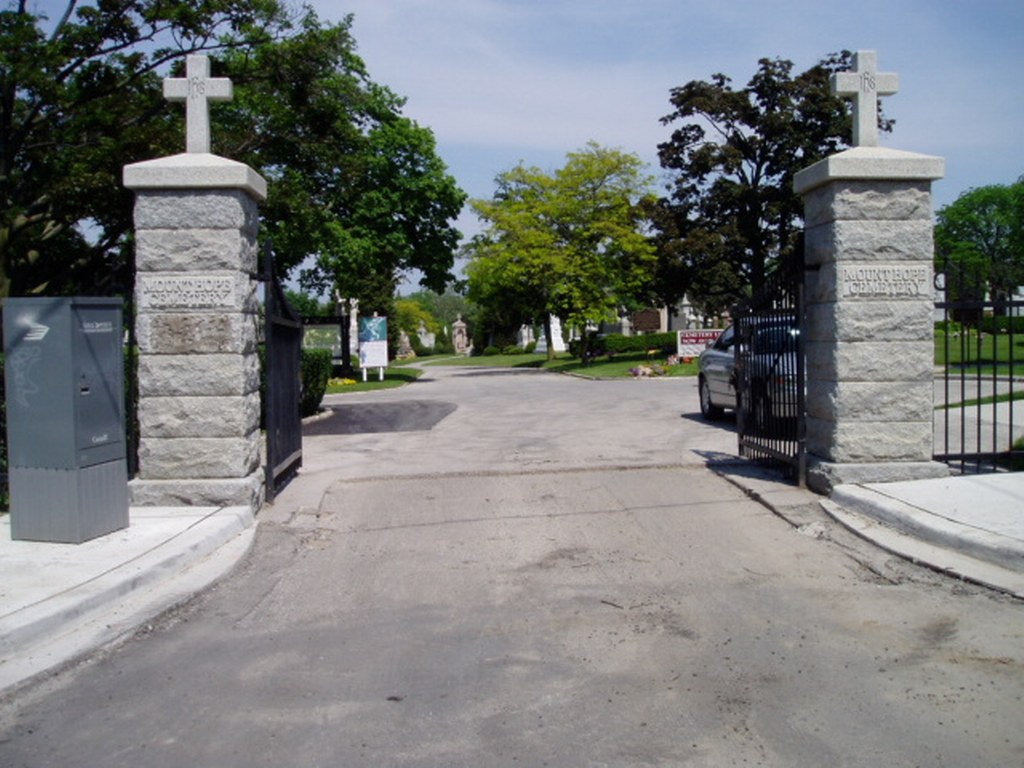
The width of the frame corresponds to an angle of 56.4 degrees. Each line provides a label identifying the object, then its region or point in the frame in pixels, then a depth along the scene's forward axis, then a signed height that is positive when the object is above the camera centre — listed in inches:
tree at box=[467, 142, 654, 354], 1759.4 +190.3
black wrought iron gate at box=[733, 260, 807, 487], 378.5 -16.7
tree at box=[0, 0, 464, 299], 730.8 +194.4
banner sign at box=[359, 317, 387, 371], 1370.6 -3.4
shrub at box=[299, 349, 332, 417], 725.3 -29.2
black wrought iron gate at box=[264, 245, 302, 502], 369.1 -18.7
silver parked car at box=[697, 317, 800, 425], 392.2 -15.0
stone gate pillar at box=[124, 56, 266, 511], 343.3 +4.9
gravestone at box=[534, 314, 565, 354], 3366.6 -9.7
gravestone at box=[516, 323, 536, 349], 3940.7 +11.3
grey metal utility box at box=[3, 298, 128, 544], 292.2 -24.0
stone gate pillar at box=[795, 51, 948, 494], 350.3 +5.1
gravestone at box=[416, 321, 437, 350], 4514.0 +9.5
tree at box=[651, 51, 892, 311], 1542.8 +278.5
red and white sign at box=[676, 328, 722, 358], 1466.5 -10.2
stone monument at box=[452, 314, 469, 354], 4404.5 +6.9
